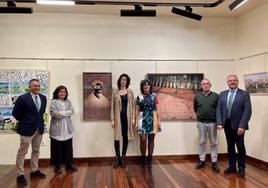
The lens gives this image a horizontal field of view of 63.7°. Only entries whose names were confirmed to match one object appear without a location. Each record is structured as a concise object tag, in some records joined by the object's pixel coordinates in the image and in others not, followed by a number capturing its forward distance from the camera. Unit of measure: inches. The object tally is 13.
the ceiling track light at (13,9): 132.0
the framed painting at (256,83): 150.8
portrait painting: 168.5
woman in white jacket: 144.9
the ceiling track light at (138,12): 137.2
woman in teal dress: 156.0
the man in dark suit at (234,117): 132.9
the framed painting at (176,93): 173.9
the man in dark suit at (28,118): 128.3
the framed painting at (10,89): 163.2
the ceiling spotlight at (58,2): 124.9
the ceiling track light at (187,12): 138.8
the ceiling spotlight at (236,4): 124.9
